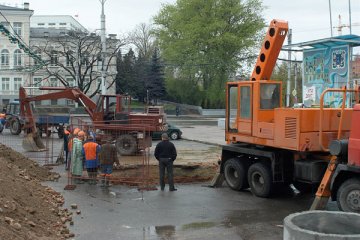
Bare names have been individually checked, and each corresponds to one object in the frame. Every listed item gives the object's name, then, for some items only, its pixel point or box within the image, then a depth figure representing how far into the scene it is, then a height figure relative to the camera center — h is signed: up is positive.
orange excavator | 21.84 -0.36
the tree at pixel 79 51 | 63.44 +7.74
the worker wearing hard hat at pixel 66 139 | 17.70 -1.13
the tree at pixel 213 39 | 68.69 +10.06
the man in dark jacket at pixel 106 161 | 14.02 -1.50
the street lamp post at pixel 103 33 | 34.03 +5.30
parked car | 32.44 -1.56
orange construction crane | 11.20 -0.64
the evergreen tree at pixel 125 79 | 76.25 +4.66
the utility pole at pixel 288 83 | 33.69 +1.91
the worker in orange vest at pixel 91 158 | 14.16 -1.43
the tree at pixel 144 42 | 90.12 +12.83
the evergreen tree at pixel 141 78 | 73.06 +4.64
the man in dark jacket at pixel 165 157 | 13.62 -1.34
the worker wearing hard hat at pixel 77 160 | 14.30 -1.51
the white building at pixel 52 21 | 120.97 +22.05
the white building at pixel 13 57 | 77.06 +8.13
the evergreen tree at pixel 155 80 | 71.25 +4.26
